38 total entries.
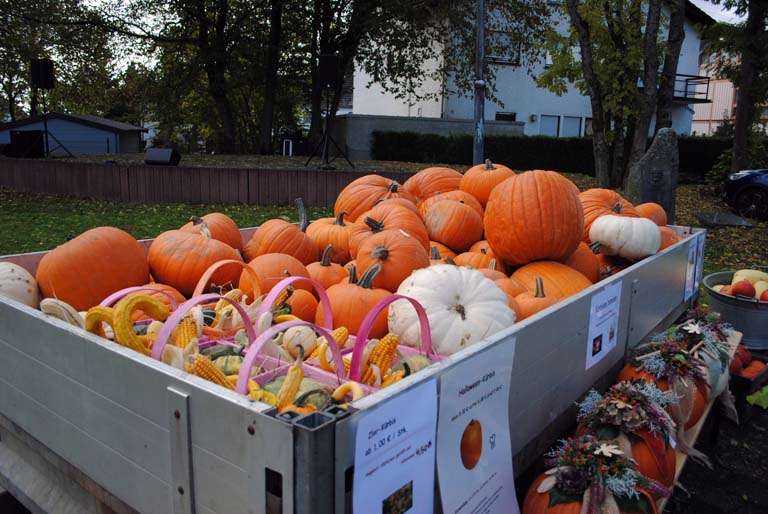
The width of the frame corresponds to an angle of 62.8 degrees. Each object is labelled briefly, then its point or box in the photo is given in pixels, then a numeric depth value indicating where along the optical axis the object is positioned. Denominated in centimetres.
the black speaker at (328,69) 1204
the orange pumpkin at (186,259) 260
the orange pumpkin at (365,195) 372
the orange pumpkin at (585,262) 305
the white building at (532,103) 2483
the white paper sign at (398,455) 112
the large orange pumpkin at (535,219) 285
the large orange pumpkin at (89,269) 238
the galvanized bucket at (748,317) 421
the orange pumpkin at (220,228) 301
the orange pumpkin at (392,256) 257
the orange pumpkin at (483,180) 374
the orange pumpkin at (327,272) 273
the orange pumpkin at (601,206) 351
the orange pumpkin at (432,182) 406
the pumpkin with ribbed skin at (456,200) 348
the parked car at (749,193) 1108
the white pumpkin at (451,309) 202
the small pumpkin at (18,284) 223
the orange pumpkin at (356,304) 226
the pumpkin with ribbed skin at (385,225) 296
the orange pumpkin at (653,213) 395
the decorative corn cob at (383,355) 163
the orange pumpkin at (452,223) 329
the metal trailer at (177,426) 107
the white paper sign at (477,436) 139
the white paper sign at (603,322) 221
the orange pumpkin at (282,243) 299
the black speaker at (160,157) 1251
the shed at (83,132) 2884
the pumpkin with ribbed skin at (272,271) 246
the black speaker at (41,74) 1352
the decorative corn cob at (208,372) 143
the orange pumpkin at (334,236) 319
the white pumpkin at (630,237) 312
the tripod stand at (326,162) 1238
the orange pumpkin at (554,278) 266
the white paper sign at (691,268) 369
